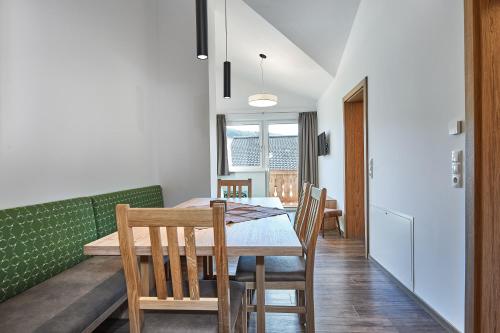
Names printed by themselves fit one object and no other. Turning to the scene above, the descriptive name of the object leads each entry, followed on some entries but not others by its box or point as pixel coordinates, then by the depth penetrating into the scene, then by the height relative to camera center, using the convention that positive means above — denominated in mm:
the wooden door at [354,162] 4027 -5
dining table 1231 -359
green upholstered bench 1218 -620
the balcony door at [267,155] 6840 +193
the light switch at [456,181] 1661 -121
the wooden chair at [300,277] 1606 -647
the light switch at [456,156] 1662 +26
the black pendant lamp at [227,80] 2864 +852
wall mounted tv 5324 +324
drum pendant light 4359 +983
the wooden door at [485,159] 1484 +5
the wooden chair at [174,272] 995 -401
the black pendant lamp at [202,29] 1658 +811
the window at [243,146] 6902 +416
